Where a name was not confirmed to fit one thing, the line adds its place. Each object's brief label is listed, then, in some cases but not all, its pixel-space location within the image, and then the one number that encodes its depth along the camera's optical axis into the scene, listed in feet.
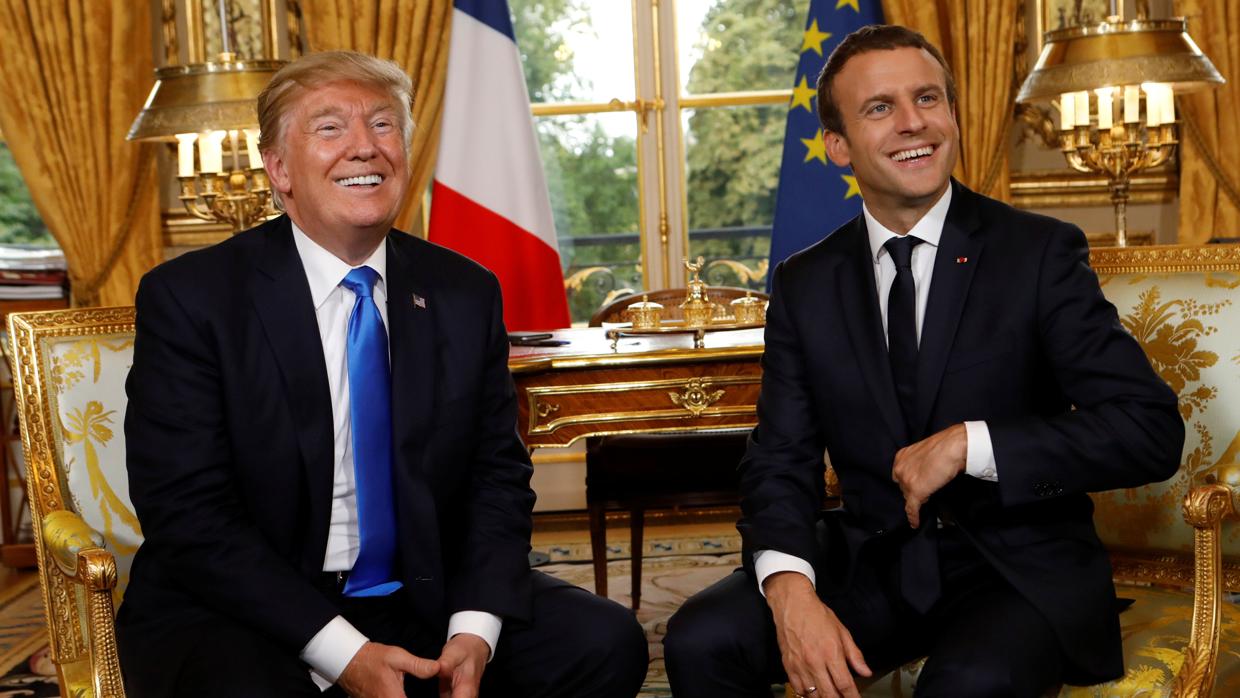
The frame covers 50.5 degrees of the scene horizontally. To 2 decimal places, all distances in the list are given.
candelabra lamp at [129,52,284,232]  12.39
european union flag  17.78
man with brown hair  6.70
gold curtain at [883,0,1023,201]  17.62
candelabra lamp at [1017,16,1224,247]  13.25
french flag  17.31
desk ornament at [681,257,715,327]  12.55
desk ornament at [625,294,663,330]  12.72
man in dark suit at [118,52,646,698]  6.91
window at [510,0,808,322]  19.16
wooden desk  10.94
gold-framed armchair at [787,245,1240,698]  7.67
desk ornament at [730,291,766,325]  12.58
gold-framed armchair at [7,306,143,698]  8.00
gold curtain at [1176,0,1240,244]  17.24
